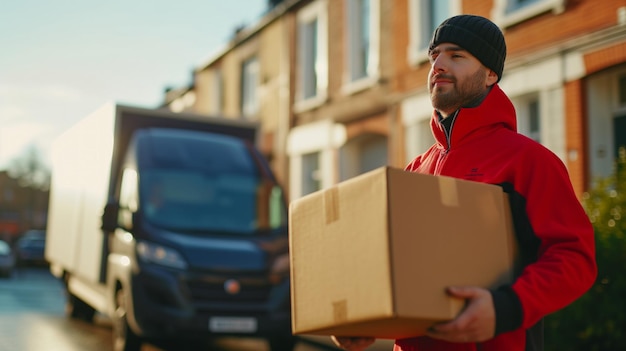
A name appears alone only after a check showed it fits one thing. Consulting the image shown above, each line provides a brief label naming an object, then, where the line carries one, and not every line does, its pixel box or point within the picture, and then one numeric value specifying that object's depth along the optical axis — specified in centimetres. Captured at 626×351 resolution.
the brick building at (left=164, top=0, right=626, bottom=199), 1071
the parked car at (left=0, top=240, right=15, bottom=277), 2862
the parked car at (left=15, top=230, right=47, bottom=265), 3756
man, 195
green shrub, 643
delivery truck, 827
